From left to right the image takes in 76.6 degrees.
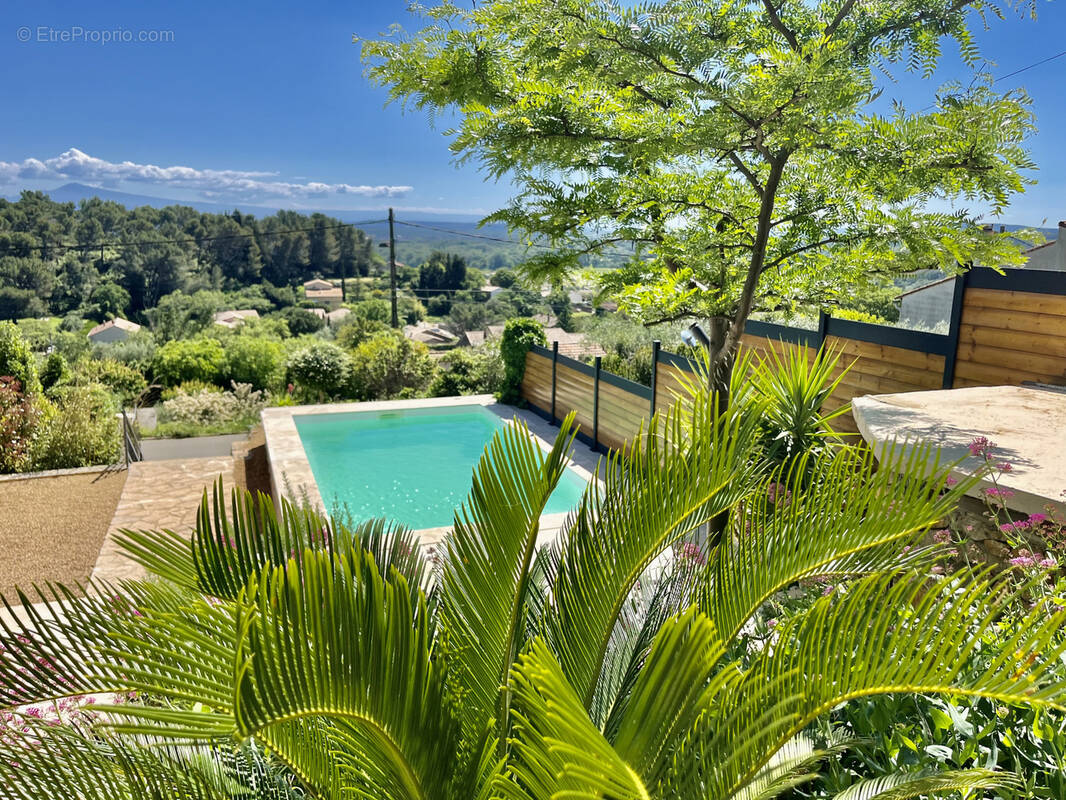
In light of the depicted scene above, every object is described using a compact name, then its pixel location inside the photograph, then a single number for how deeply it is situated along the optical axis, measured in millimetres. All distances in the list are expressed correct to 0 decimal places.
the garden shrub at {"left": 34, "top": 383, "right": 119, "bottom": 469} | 8938
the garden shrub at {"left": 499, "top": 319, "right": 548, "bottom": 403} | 12977
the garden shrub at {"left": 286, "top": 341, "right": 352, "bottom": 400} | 13859
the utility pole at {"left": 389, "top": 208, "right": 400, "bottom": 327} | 25353
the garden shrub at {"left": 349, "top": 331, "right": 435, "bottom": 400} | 14391
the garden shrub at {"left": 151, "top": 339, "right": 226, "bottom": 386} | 16141
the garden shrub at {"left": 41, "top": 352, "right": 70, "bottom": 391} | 12031
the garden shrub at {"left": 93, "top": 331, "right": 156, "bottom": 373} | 16880
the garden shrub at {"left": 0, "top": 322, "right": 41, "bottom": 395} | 9938
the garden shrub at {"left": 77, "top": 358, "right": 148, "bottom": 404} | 15052
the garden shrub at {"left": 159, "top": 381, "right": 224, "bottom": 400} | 14572
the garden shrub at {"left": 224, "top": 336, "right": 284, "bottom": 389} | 16406
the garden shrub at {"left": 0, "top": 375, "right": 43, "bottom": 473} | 8656
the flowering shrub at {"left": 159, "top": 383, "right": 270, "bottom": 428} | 13328
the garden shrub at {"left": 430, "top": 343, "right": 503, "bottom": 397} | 14391
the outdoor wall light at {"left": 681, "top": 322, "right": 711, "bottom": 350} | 6192
